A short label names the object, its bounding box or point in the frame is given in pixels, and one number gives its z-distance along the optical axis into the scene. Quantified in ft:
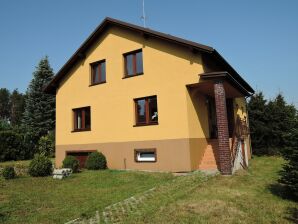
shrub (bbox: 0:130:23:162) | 81.35
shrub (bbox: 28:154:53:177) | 46.83
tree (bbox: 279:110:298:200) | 28.66
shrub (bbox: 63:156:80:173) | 50.08
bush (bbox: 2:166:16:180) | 44.06
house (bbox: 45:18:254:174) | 45.75
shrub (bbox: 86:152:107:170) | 52.34
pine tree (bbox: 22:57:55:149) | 120.17
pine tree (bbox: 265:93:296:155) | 78.28
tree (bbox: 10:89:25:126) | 225.43
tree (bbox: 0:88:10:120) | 257.96
